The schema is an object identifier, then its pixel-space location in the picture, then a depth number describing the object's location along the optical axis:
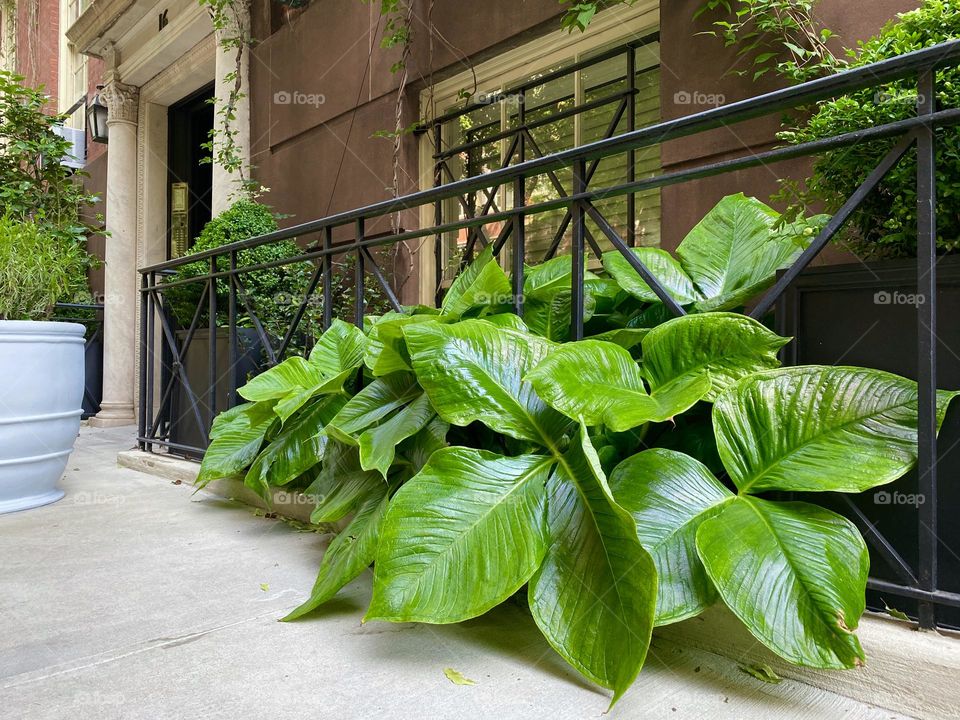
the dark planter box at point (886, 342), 1.12
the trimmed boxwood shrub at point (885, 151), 1.29
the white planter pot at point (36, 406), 2.47
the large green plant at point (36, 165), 4.61
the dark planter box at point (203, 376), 3.35
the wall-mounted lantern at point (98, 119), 7.11
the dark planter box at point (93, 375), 6.94
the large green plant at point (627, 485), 1.01
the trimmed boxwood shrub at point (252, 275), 3.87
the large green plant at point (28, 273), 2.62
